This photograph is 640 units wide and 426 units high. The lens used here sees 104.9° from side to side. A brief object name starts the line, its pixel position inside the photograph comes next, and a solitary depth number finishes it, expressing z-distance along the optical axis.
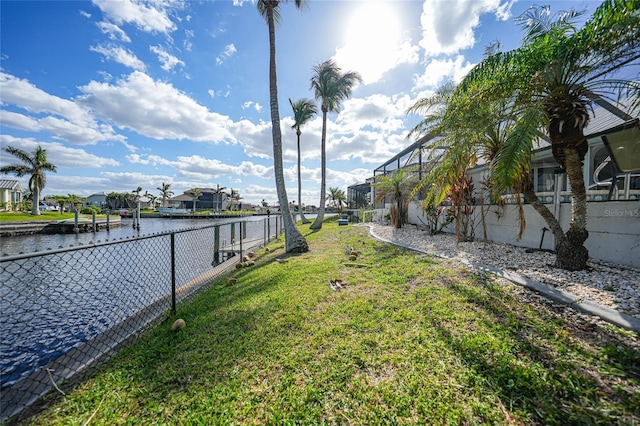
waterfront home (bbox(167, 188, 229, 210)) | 64.00
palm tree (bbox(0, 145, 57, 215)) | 28.47
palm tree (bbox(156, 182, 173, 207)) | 64.06
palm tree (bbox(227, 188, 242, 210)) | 73.36
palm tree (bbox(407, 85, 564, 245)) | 3.99
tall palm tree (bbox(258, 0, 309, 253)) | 8.18
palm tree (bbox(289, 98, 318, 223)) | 21.06
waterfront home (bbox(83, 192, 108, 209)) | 66.30
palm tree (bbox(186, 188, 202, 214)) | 57.94
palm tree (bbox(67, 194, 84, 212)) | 40.36
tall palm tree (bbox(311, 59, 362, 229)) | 16.94
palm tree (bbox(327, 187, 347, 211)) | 46.12
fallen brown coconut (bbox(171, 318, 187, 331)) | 3.21
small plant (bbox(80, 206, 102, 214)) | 40.00
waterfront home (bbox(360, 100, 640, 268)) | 4.66
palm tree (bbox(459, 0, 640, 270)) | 3.82
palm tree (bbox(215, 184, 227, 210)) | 63.84
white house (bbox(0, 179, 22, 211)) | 29.38
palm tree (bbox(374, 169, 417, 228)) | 12.12
